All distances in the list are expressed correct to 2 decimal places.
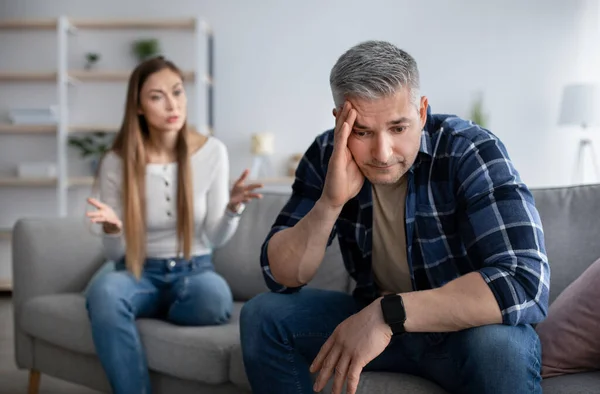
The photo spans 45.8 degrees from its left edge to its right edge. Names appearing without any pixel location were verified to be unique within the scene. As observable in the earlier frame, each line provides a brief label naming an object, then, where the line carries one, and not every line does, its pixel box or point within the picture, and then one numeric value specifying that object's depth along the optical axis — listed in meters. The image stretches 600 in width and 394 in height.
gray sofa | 1.81
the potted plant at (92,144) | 4.95
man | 1.25
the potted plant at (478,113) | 4.82
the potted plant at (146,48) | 4.95
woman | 1.98
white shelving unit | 4.81
